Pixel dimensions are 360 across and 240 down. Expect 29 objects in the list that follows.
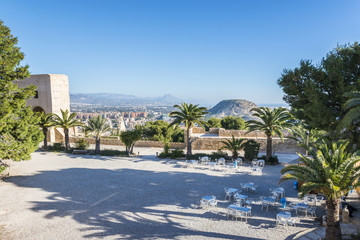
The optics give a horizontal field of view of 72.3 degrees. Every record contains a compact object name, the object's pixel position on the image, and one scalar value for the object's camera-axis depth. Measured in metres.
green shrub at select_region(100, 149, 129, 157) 23.43
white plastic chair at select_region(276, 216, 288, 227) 9.27
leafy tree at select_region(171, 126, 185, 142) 36.94
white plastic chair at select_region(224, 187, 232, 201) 12.02
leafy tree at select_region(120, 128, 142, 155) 22.42
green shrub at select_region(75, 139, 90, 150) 25.14
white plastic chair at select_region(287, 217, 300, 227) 9.34
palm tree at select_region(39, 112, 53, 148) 24.60
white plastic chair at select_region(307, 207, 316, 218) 10.11
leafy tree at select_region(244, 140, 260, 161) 20.16
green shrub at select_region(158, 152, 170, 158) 22.42
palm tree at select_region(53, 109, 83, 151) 24.50
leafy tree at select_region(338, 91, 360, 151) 9.24
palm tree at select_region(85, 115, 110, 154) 23.44
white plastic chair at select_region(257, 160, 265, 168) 18.81
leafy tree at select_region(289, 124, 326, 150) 19.09
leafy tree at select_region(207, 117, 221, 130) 39.59
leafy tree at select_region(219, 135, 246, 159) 20.72
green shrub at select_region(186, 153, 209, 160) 21.40
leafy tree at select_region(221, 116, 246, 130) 39.12
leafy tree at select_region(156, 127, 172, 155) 33.94
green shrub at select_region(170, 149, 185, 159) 22.03
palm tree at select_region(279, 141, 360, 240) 7.64
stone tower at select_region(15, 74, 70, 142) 30.47
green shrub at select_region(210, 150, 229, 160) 21.00
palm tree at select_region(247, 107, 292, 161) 19.25
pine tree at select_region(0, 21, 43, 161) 13.59
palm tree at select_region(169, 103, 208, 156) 21.67
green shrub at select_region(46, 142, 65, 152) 25.41
